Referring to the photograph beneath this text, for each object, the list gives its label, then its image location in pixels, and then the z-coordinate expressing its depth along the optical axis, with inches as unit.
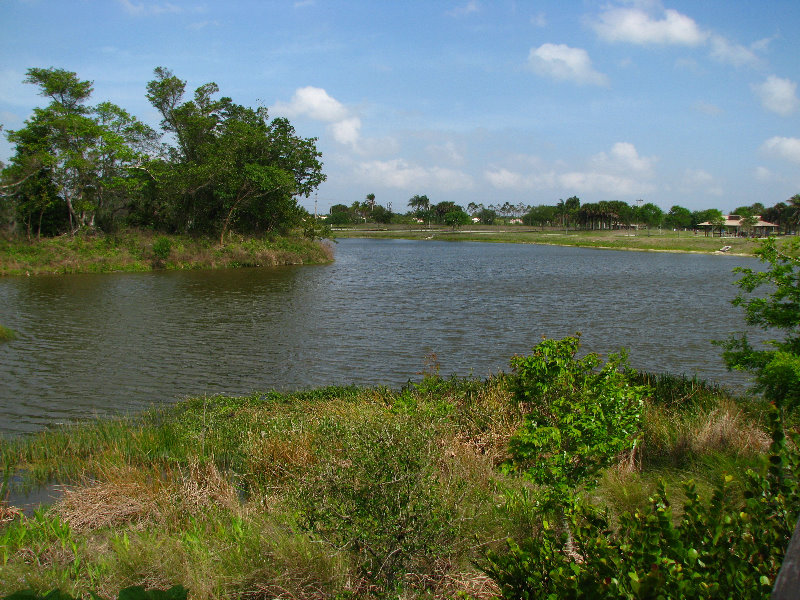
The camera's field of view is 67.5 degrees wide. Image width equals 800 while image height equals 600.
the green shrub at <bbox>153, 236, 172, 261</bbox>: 1678.2
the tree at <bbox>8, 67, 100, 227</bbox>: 1553.9
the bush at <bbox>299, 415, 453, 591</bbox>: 151.8
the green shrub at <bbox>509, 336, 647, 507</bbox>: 188.7
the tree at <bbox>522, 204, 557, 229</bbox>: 6815.5
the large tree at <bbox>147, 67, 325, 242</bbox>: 1814.7
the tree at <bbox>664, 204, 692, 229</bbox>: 6230.3
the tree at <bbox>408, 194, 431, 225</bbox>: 7460.6
